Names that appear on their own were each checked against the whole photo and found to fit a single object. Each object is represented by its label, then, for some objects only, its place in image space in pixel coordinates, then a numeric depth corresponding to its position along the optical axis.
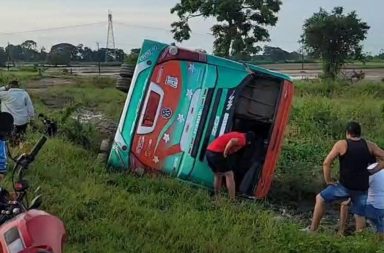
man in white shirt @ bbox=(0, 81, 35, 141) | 10.55
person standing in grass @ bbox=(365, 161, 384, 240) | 7.34
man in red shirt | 8.39
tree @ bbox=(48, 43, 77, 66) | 45.34
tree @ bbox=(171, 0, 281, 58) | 30.06
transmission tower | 52.42
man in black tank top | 7.35
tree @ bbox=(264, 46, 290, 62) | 54.88
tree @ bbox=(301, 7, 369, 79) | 30.67
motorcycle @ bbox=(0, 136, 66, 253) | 2.98
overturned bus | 8.87
